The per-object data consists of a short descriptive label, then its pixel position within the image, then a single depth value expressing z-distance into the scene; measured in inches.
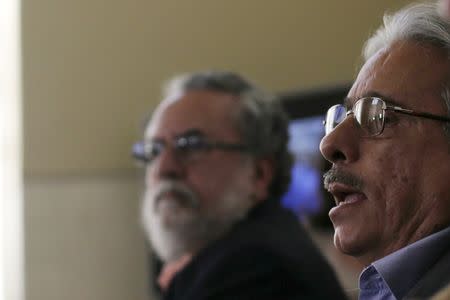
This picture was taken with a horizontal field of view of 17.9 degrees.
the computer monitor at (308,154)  227.1
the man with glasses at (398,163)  88.7
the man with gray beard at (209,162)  164.7
